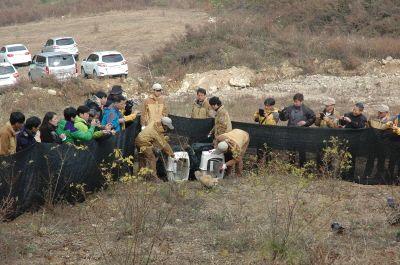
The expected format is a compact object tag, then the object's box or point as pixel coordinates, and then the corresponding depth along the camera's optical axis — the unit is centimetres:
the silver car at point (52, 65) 2738
